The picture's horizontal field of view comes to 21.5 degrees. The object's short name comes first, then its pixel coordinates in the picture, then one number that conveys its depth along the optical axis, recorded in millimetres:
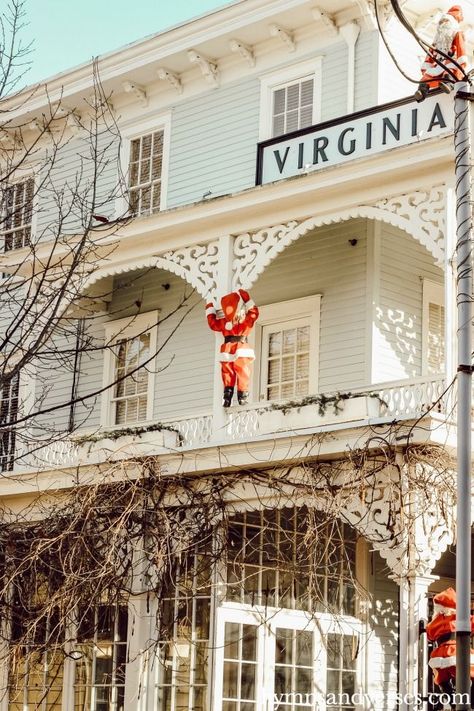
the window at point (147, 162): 20234
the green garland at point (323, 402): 14047
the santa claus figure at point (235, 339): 15156
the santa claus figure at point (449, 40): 15699
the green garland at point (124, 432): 15814
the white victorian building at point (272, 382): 13656
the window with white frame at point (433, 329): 17359
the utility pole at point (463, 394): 8406
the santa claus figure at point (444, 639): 12195
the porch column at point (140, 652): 15000
